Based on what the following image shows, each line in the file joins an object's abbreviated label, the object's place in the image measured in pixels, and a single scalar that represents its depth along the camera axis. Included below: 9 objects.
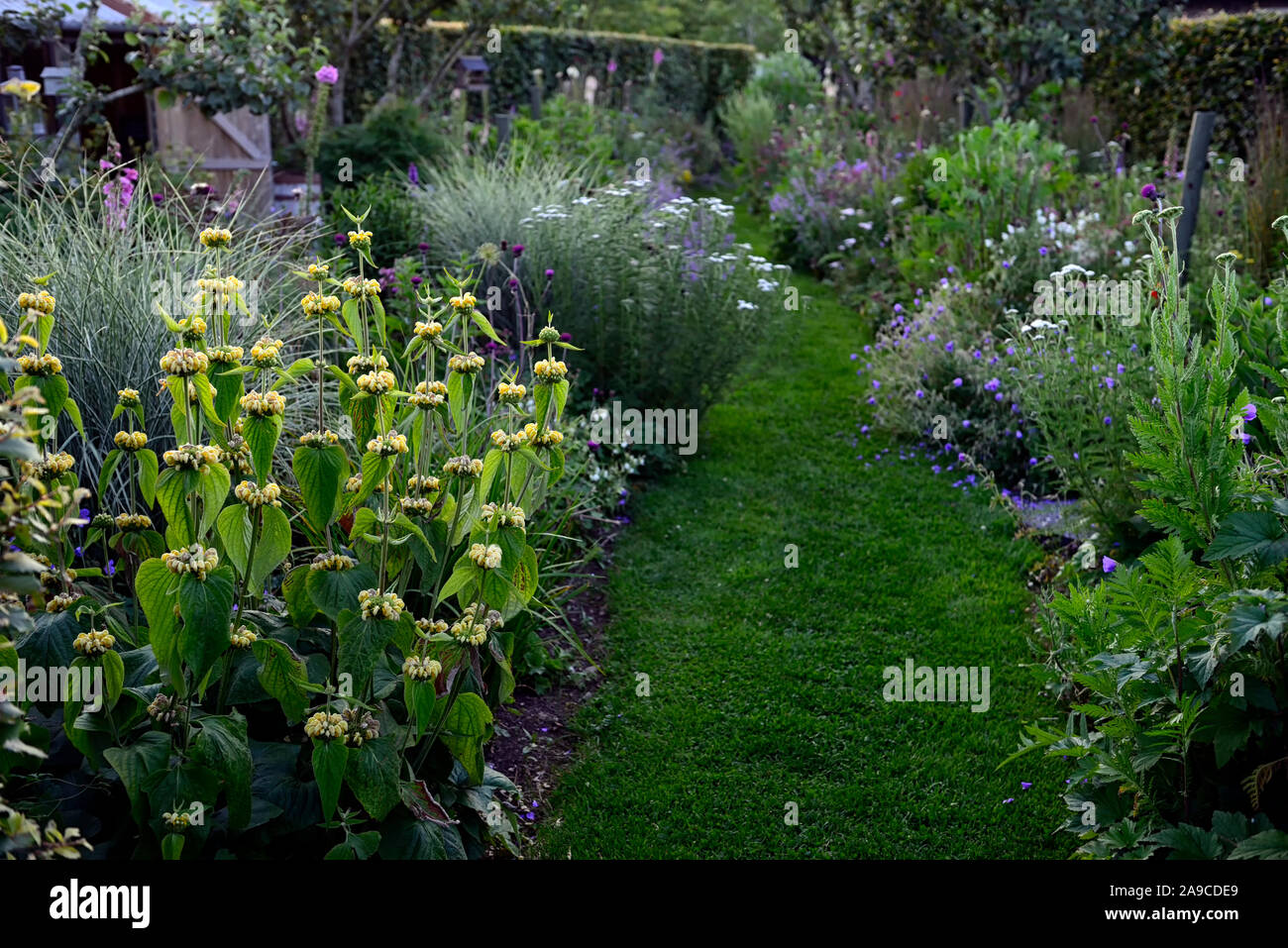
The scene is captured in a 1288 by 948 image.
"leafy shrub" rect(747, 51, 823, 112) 15.62
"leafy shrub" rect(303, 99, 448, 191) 9.00
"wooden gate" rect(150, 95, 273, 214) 8.23
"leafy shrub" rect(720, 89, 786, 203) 12.95
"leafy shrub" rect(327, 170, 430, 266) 6.51
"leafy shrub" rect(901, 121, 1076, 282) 7.22
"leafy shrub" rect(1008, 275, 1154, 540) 4.14
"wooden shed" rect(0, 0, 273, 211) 7.25
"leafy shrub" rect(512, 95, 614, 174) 9.21
